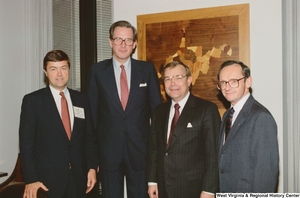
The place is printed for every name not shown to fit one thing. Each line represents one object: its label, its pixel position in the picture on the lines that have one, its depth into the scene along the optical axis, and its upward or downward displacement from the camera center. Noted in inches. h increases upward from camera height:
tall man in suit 110.3 -6.1
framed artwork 130.0 +24.6
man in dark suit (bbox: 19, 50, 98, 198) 98.1 -11.8
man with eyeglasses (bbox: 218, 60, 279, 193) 81.1 -10.3
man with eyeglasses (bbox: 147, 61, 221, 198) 95.1 -13.3
